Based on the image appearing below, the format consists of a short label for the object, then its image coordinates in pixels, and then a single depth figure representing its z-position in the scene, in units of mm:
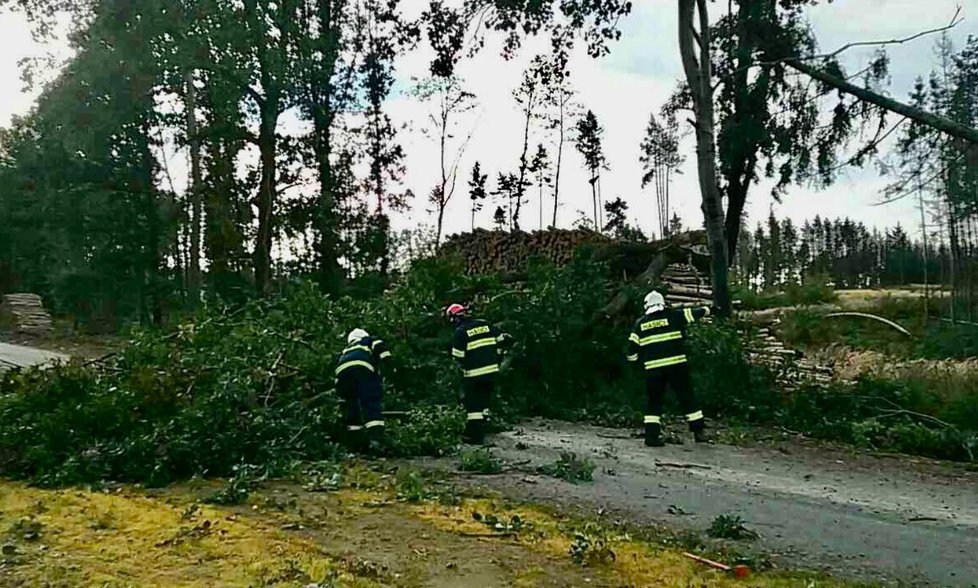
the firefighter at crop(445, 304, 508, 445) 9945
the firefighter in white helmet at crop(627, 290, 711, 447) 10000
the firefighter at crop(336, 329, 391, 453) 9172
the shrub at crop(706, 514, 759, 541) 5855
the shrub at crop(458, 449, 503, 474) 8203
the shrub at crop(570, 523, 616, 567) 5145
